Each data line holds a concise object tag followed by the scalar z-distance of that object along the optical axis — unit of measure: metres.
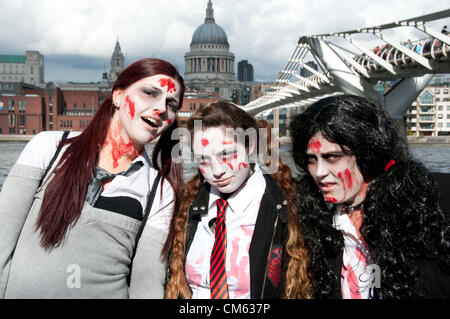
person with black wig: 1.67
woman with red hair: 1.62
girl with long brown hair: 1.78
